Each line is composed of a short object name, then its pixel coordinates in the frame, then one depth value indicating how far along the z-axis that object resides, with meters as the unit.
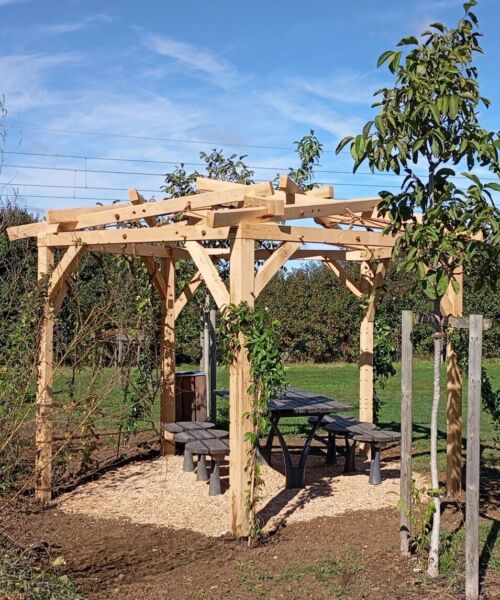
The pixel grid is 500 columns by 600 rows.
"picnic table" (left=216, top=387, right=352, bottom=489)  7.20
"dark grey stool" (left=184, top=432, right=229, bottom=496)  6.95
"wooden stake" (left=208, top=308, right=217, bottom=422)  9.80
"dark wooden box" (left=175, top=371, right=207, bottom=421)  9.66
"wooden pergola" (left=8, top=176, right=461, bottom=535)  5.74
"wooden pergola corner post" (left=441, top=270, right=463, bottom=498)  6.91
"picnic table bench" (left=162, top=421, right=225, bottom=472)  7.72
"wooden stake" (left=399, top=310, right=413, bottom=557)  5.06
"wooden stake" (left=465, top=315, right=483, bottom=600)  4.48
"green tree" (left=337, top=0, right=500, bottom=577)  4.63
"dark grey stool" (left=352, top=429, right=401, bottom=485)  7.41
